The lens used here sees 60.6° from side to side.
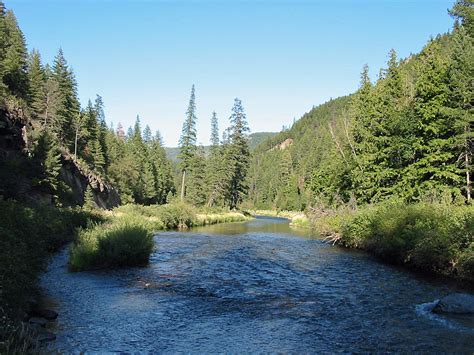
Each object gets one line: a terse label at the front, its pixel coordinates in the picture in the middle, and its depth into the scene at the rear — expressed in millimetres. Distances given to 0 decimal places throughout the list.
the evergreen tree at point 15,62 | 52906
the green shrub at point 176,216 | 44834
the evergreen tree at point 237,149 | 77500
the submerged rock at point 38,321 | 10607
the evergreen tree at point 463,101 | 27984
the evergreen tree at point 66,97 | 70688
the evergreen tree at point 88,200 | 52031
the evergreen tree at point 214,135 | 94181
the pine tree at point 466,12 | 33344
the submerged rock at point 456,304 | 12828
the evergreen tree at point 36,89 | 61266
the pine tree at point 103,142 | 81912
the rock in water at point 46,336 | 9570
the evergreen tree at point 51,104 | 62644
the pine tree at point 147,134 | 136612
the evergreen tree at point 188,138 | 76438
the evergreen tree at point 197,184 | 78625
